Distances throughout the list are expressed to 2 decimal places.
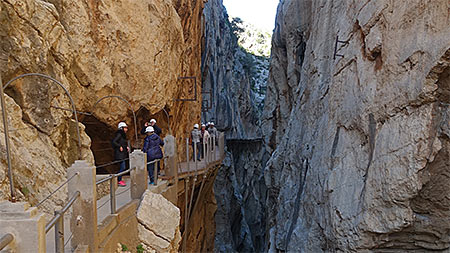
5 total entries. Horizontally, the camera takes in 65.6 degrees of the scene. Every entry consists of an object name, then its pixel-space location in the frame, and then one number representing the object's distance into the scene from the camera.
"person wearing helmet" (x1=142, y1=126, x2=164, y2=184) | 9.09
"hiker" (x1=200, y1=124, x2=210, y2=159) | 14.60
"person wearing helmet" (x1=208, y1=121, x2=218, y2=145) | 17.56
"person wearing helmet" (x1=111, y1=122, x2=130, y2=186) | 9.09
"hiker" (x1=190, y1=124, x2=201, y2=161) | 13.80
